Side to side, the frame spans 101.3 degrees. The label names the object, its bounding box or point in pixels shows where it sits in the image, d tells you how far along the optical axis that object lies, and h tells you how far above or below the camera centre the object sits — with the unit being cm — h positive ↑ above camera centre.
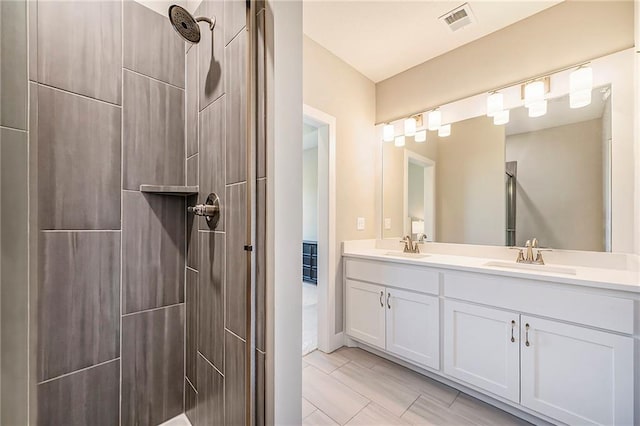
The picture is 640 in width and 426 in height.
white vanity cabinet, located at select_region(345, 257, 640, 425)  125 -74
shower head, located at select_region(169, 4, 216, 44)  104 +79
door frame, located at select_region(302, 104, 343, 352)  234 -19
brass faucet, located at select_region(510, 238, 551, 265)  181 -30
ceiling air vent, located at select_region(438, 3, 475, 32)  185 +143
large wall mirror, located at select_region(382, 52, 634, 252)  161 +30
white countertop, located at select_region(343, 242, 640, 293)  127 -35
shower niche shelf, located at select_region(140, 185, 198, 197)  128 +12
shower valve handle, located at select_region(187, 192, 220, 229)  115 +1
